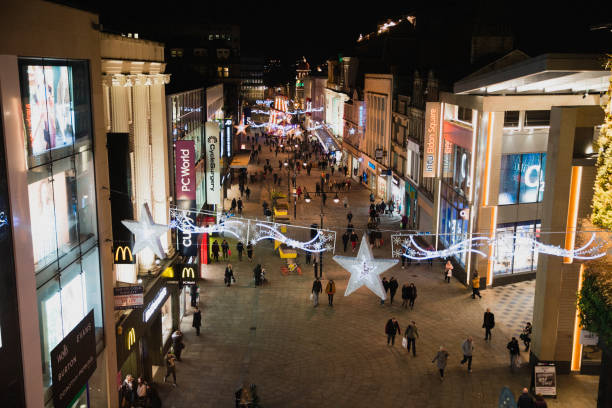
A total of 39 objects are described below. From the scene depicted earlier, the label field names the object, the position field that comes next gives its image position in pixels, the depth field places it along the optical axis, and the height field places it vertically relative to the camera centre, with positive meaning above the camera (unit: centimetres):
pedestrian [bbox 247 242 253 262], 3038 -821
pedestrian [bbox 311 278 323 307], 2348 -787
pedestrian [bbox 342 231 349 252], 3166 -781
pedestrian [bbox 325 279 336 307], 2355 -783
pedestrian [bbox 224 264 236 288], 2592 -806
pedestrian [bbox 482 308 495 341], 1983 -759
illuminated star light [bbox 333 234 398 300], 1555 -456
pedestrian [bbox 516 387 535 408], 1443 -746
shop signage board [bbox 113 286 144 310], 1445 -505
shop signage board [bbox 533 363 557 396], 1611 -771
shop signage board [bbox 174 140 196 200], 2114 -278
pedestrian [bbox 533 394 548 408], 1434 -747
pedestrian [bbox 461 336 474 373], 1778 -769
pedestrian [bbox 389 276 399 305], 2384 -778
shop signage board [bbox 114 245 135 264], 1428 -395
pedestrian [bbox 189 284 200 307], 2348 -812
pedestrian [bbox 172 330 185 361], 1864 -799
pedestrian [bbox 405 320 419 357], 1916 -780
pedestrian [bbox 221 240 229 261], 3034 -811
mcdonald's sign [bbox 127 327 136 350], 1538 -651
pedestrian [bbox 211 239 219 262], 2972 -790
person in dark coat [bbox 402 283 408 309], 2328 -794
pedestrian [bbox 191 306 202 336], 2048 -802
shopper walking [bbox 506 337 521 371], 1781 -778
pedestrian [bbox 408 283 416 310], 2323 -784
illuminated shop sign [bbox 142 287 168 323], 1698 -649
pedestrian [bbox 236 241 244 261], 3033 -803
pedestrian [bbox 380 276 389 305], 2409 -783
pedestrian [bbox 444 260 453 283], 2641 -791
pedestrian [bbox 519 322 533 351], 1930 -785
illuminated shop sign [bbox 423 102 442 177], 2988 -187
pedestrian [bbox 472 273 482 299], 2456 -794
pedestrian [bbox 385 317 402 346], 1972 -780
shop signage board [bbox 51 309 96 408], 1017 -500
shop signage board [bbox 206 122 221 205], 2906 -353
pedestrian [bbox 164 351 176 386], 1727 -803
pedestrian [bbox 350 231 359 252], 3186 -784
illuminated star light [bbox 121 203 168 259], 1406 -339
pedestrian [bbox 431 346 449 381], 1723 -776
